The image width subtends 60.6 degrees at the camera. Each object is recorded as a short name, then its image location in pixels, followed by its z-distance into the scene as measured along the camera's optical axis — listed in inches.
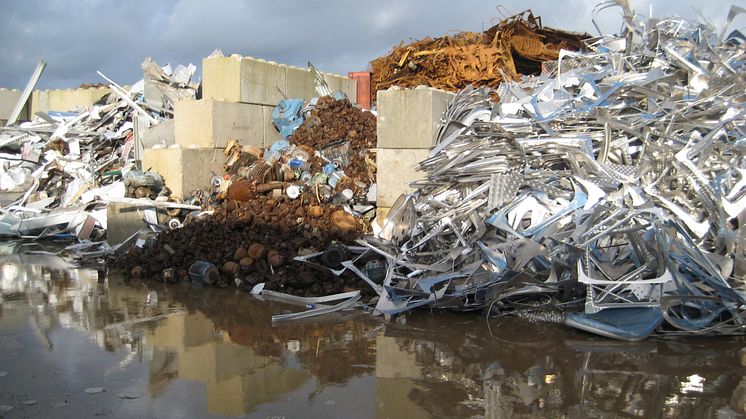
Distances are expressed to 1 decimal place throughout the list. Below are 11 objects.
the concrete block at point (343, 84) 495.8
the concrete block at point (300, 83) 459.5
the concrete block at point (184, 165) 385.7
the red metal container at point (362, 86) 536.1
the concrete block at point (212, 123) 401.4
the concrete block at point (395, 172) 316.2
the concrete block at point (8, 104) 698.8
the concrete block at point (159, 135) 461.7
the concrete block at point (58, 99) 698.2
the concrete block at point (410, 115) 310.7
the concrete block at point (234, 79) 416.8
